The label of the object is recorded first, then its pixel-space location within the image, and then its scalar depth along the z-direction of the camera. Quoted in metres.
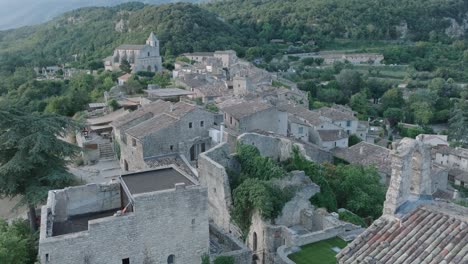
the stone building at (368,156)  39.16
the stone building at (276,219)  20.78
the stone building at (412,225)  9.10
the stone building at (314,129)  41.73
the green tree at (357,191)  27.78
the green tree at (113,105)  41.81
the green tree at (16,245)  15.41
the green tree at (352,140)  49.96
